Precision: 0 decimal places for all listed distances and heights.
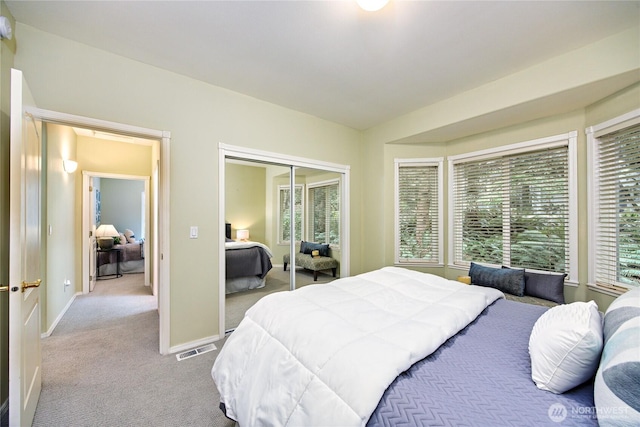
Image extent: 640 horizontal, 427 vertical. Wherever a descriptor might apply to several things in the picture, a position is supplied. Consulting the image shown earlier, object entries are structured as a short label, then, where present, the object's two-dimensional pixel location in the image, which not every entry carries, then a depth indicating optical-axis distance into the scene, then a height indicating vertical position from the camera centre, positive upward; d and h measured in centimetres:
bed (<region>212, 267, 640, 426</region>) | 84 -65
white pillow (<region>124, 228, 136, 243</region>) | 668 -61
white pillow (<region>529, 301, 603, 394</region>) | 93 -53
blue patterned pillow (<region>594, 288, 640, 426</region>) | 70 -49
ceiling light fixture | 158 +131
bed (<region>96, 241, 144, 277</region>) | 544 -103
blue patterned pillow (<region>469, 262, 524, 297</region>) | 272 -74
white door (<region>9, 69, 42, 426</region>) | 128 -27
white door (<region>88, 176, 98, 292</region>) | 445 -52
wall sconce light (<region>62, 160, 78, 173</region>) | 370 +71
